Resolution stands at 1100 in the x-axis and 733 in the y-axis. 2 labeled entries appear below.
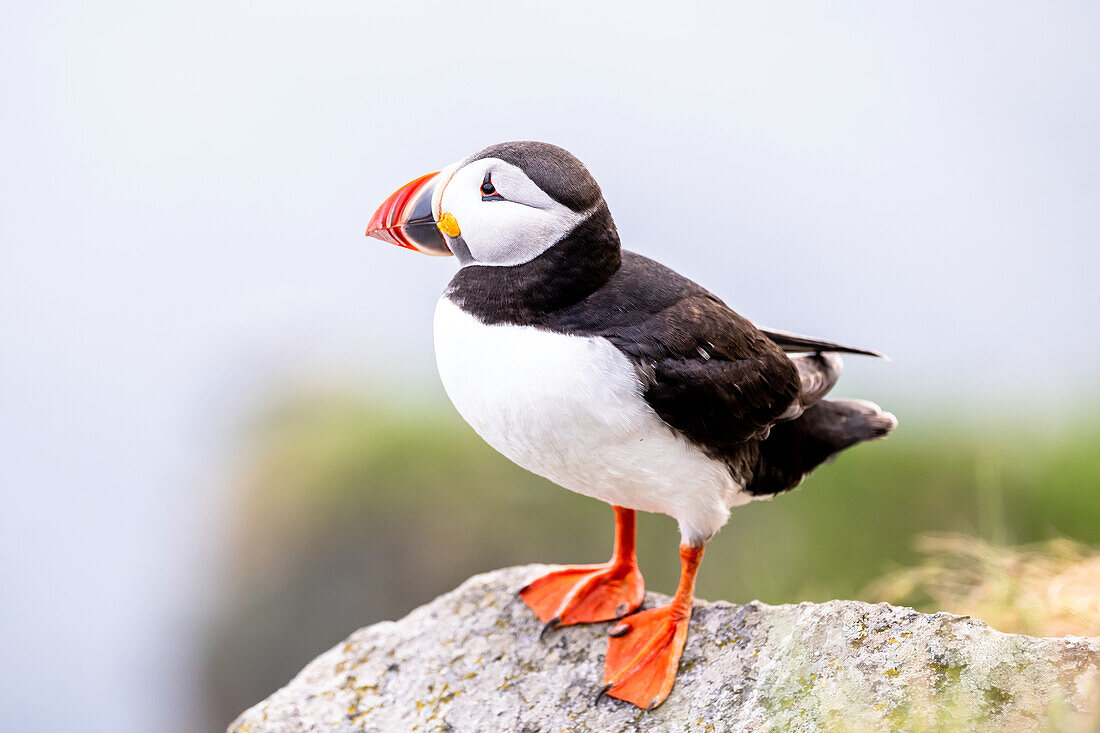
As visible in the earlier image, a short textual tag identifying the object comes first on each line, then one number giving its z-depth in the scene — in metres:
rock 4.25
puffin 4.70
